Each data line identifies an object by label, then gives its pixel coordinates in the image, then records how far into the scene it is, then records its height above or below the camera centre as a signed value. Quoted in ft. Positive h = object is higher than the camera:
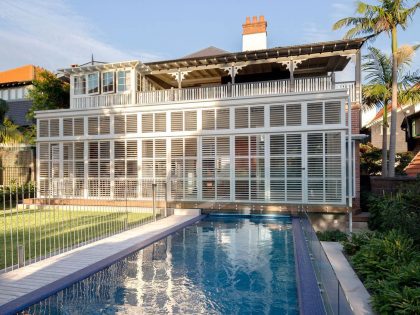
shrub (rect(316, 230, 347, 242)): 30.60 -6.87
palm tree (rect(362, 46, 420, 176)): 53.06 +12.93
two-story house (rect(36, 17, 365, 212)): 41.81 +4.06
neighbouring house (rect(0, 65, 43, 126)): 90.27 +19.20
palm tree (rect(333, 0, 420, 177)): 45.55 +20.09
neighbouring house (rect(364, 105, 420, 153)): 67.67 +7.59
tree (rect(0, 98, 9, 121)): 59.11 +10.39
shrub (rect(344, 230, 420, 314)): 13.93 -5.72
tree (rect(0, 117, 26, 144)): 56.13 +5.11
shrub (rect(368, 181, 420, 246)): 24.13 -3.94
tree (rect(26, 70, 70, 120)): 62.75 +13.91
